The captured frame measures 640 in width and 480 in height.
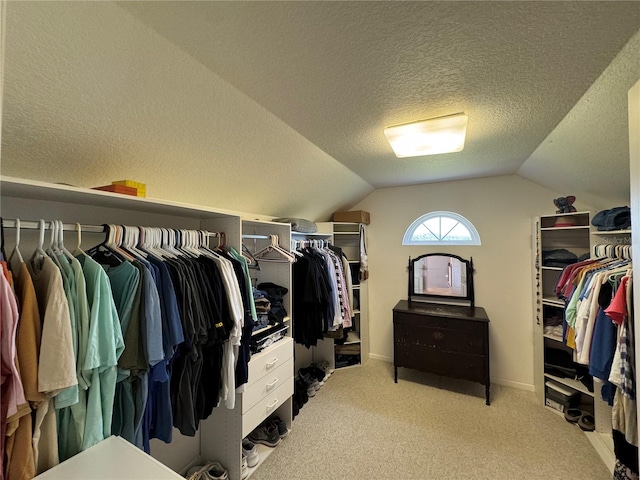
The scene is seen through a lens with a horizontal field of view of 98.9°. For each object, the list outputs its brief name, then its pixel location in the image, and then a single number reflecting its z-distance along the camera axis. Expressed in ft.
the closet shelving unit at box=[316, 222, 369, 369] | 11.02
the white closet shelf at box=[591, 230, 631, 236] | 6.44
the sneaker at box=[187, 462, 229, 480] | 5.56
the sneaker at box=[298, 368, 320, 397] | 9.06
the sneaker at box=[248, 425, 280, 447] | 6.75
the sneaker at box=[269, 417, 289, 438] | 7.03
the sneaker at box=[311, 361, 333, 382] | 10.09
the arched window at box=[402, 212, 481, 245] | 10.53
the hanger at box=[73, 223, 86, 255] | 3.58
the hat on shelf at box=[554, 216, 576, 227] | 7.93
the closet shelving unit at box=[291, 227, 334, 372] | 10.28
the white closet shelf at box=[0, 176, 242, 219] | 3.02
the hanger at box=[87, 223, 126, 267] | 4.00
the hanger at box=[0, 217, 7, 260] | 2.81
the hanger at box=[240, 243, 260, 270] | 6.99
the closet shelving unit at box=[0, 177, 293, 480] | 3.75
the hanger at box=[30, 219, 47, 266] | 3.28
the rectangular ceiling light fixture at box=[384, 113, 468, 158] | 5.28
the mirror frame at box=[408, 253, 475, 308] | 10.27
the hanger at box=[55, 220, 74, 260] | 3.45
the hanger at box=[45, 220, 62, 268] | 3.41
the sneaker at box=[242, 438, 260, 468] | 6.12
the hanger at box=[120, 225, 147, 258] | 4.22
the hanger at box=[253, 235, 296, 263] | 7.31
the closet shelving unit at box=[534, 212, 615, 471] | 7.89
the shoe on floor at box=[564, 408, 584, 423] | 7.53
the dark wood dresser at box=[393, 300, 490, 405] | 8.67
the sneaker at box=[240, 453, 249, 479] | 5.85
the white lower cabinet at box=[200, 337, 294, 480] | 5.69
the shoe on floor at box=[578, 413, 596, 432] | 7.16
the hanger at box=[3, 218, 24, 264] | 3.05
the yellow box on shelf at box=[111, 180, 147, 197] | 4.11
